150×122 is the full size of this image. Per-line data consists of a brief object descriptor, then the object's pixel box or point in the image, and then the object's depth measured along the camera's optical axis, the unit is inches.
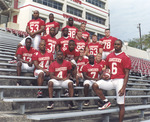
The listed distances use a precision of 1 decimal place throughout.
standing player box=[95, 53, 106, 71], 216.1
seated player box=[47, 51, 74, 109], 166.4
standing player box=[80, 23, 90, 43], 270.5
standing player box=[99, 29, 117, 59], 274.7
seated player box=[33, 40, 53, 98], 182.6
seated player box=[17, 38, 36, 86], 195.5
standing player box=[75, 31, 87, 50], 243.6
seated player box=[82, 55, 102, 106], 201.8
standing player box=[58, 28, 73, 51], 219.5
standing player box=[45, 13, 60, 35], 243.8
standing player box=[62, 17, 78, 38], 245.3
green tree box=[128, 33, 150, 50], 1466.2
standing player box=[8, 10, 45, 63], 227.1
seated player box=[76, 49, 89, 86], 227.6
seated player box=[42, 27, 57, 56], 222.1
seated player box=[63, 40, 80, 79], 197.5
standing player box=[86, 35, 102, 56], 266.2
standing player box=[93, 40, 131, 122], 148.3
